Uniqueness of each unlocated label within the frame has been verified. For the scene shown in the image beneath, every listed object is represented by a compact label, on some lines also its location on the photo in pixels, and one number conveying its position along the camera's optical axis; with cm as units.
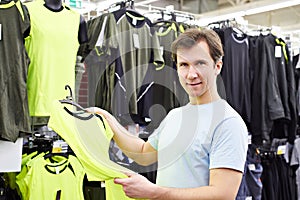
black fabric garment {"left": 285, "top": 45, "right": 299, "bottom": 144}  359
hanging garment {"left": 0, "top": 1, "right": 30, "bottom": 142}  243
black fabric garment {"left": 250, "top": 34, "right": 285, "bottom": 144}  345
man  135
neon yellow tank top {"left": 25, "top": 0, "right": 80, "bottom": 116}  257
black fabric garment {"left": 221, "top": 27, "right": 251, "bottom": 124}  337
